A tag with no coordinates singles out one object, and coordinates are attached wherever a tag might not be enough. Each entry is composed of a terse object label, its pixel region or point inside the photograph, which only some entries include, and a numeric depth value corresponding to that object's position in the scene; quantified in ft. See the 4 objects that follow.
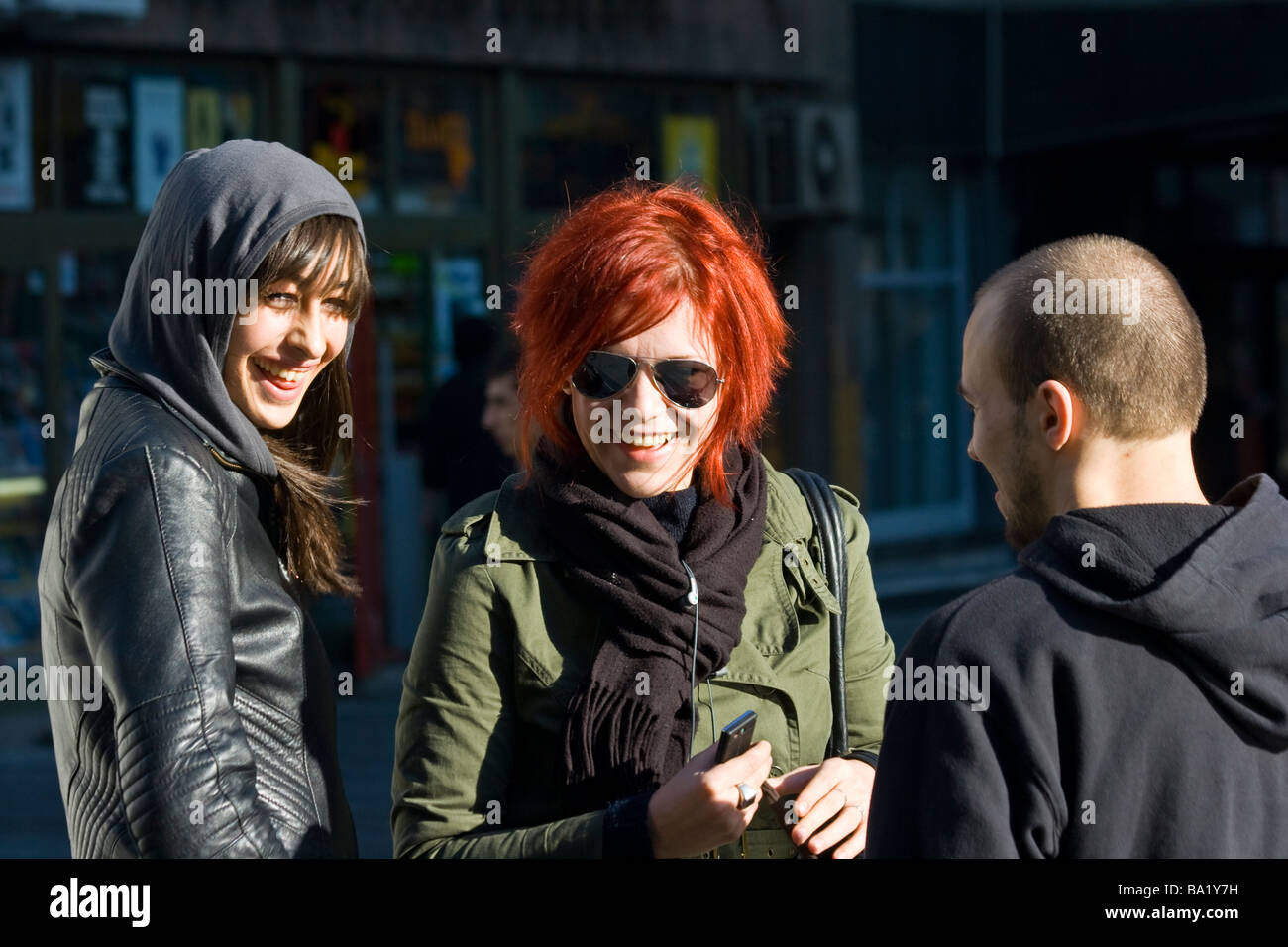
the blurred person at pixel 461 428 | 20.45
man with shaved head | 10.50
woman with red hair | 11.48
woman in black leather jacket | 10.89
